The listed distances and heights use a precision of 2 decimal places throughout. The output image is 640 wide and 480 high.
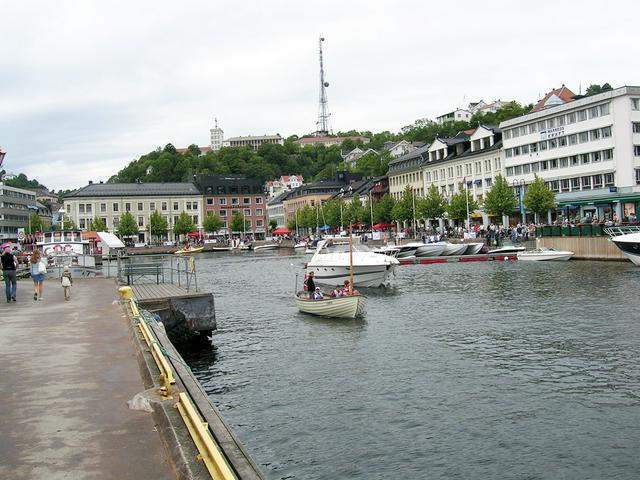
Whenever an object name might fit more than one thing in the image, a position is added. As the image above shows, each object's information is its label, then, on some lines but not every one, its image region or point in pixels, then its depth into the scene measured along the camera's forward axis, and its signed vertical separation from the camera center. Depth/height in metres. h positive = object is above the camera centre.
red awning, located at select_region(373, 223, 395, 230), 123.31 +1.63
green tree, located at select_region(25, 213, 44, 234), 169.38 +6.64
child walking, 29.36 -1.41
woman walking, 29.55 -0.94
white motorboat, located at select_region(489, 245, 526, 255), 76.00 -2.28
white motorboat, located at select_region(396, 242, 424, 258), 81.38 -1.93
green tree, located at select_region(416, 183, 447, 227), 112.19 +4.50
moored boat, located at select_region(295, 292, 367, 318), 33.03 -3.37
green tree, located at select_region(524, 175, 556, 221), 84.94 +3.70
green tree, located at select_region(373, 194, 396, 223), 132.12 +4.90
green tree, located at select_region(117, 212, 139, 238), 159.75 +4.76
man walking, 29.06 -0.91
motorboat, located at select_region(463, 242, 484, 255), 79.25 -1.96
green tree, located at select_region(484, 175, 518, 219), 92.49 +4.19
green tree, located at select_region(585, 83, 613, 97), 158.25 +32.56
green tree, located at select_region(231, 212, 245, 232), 181.00 +4.85
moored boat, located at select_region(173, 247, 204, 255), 139.65 -1.46
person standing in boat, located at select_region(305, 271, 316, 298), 36.30 -2.50
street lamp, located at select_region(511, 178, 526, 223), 87.50 +5.45
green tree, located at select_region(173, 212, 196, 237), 168.12 +4.59
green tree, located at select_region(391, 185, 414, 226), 121.81 +4.66
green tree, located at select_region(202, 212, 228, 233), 173.00 +4.87
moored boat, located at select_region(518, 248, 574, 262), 68.00 -2.75
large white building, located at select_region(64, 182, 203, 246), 165.12 +10.76
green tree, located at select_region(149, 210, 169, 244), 166.00 +5.06
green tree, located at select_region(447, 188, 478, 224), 105.75 +3.90
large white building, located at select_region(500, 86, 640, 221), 82.06 +9.91
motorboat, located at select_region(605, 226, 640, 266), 55.59 -1.65
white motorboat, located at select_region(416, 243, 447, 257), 80.19 -1.95
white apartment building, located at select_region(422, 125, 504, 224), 109.19 +11.77
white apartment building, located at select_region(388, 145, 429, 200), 133.25 +12.45
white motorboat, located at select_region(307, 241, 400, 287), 49.09 -2.28
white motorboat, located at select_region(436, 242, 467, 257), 79.38 -2.04
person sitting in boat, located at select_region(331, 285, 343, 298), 33.70 -2.80
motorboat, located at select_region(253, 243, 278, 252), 152.62 -1.52
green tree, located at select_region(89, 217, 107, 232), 154.98 +5.12
